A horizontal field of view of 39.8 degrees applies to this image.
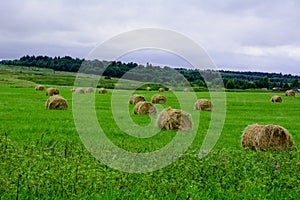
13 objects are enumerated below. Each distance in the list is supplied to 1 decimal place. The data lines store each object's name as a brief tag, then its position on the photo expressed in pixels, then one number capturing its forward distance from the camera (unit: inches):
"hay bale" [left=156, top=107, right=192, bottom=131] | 759.7
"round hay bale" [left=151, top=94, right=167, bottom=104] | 1652.3
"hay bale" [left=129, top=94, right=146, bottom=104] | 1486.2
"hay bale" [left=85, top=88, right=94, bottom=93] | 2361.0
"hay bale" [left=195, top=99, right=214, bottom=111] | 1346.0
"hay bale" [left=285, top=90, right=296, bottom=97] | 2605.8
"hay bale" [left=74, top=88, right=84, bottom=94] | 2233.0
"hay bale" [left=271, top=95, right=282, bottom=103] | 2014.3
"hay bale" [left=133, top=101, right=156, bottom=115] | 1062.4
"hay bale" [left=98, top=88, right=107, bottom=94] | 2464.3
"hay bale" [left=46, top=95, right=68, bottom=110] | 1145.5
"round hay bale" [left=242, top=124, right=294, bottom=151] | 572.5
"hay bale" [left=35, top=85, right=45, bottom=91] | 2541.3
